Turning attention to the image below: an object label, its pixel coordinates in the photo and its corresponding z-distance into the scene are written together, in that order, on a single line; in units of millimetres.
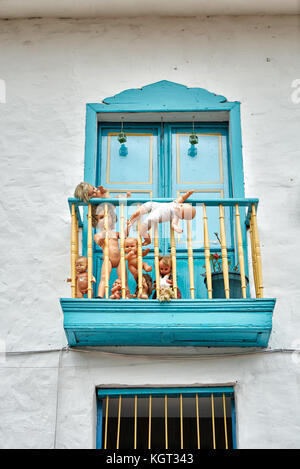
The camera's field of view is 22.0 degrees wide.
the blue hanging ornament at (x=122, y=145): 7617
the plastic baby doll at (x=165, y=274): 6387
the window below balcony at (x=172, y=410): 6375
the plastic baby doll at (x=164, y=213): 6527
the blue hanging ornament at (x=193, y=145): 7637
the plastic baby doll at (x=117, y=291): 6336
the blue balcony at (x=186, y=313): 6156
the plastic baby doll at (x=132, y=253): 6609
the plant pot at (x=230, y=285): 6504
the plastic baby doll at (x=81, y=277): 6434
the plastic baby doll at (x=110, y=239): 6609
